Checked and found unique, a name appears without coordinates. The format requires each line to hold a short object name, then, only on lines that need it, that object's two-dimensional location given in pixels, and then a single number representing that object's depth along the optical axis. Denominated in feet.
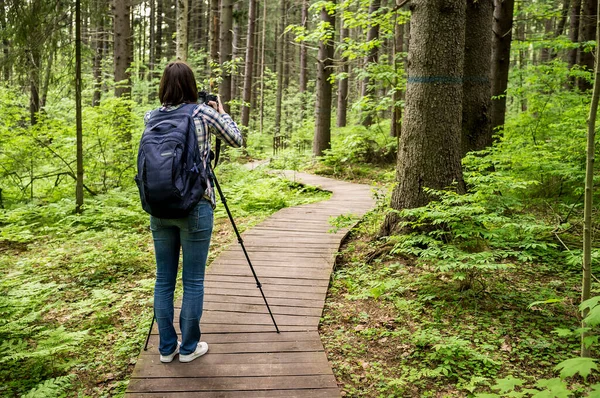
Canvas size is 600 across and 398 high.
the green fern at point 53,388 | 9.78
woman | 10.37
